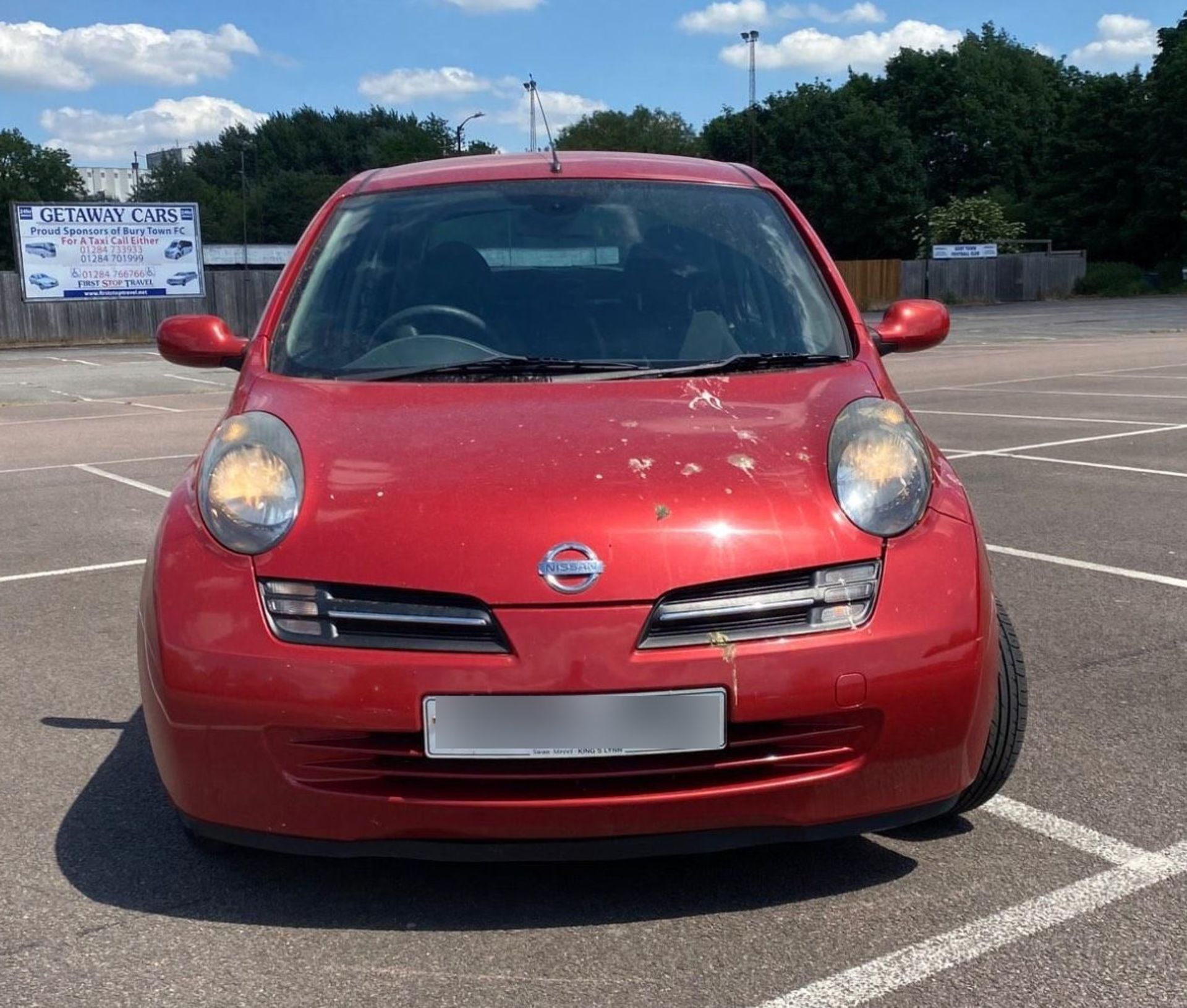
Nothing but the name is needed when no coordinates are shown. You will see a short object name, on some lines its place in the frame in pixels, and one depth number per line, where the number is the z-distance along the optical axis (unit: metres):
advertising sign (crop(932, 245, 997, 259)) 56.50
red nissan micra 2.40
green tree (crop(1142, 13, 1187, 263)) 62.25
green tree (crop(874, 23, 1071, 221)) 81.44
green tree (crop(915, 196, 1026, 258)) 61.06
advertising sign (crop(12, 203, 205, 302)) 35.53
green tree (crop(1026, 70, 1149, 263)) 65.06
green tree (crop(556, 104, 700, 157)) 100.44
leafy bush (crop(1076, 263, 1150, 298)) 59.66
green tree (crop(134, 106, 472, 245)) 96.81
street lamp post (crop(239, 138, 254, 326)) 41.53
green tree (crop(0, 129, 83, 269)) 95.12
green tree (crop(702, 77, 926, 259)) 67.56
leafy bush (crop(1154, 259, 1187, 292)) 61.03
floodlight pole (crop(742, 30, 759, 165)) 64.75
